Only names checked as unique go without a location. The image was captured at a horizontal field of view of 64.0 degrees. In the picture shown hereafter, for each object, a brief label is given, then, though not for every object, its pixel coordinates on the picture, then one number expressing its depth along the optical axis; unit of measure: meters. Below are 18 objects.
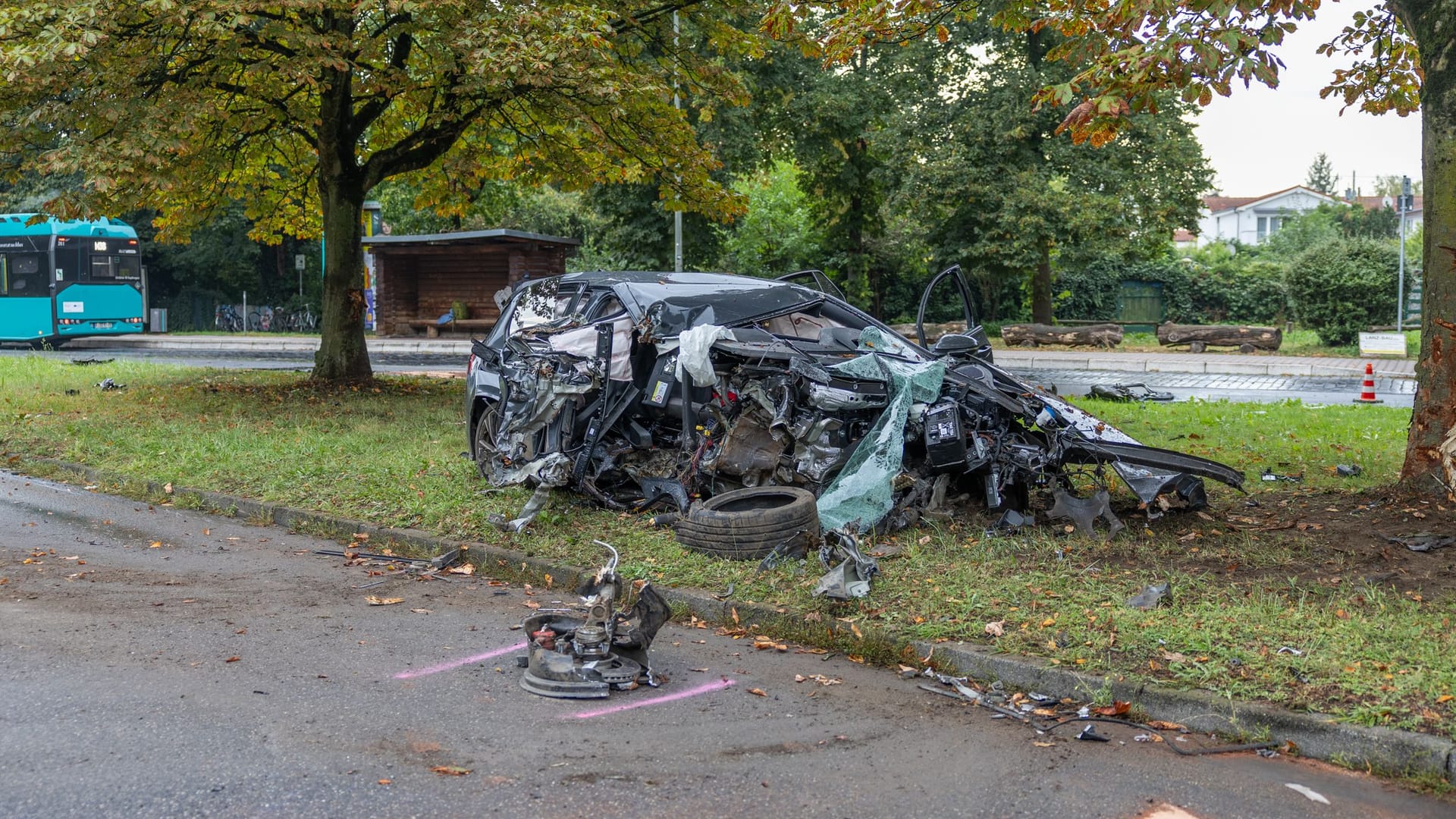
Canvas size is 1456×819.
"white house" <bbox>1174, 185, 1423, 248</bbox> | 87.88
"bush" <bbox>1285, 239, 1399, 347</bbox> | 25.70
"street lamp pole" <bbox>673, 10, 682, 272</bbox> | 27.50
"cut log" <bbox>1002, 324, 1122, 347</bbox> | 28.19
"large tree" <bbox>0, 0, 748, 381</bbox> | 11.97
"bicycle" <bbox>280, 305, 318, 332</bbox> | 43.97
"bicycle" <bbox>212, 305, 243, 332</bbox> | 45.25
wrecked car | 6.94
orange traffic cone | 15.88
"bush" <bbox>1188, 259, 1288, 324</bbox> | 38.41
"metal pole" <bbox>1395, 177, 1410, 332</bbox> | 24.94
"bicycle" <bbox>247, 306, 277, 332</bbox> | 44.41
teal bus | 30.94
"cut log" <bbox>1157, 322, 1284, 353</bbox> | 25.20
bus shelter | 34.69
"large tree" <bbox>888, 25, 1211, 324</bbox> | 28.84
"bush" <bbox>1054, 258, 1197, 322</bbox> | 39.38
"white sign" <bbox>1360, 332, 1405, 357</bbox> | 23.56
